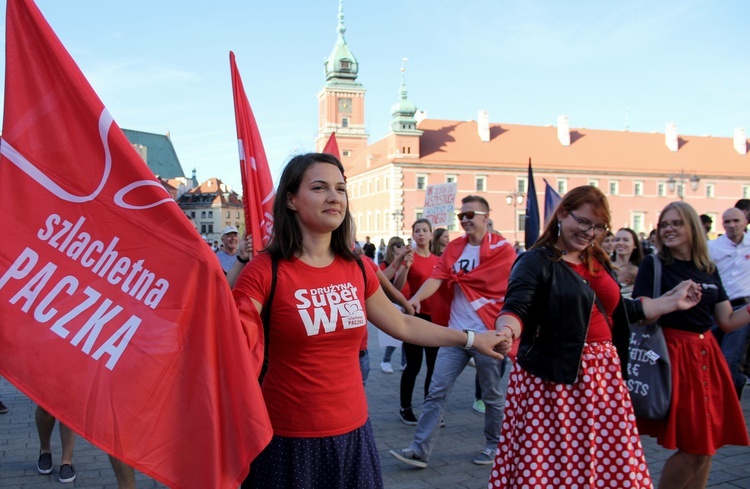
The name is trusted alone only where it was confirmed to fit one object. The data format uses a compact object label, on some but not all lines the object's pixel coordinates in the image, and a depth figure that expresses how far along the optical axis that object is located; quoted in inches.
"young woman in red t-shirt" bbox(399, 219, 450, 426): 270.1
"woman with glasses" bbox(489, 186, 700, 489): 132.4
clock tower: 3720.5
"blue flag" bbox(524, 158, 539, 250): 367.1
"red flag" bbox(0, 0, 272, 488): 86.8
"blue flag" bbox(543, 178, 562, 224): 379.6
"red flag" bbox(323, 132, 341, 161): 255.6
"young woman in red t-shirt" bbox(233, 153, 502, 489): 106.0
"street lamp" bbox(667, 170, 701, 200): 2887.8
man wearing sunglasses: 213.9
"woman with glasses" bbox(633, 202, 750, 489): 154.9
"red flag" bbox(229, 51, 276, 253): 178.4
